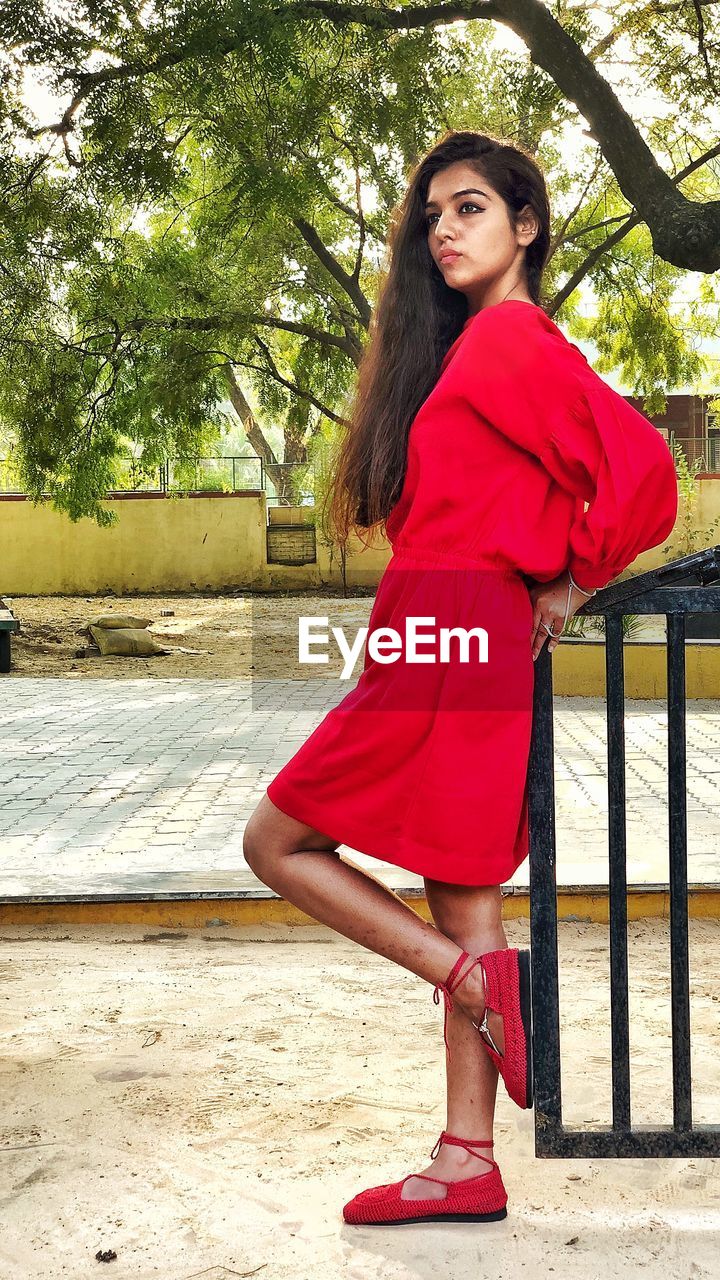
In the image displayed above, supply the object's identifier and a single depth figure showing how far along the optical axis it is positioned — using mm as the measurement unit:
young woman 2125
